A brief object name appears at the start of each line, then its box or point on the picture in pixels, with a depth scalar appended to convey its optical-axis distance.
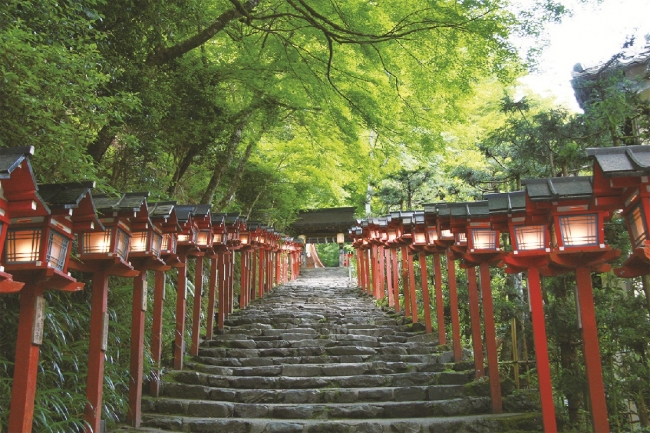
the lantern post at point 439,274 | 10.84
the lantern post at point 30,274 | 4.57
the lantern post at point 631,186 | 4.64
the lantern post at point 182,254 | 9.88
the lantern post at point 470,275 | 9.83
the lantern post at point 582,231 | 6.22
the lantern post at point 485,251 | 8.84
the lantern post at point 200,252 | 11.09
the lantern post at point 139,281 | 7.58
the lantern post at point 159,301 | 8.96
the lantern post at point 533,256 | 7.09
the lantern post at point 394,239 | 14.77
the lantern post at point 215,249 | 12.55
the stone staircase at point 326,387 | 8.39
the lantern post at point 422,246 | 12.57
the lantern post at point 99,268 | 6.20
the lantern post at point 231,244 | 14.05
